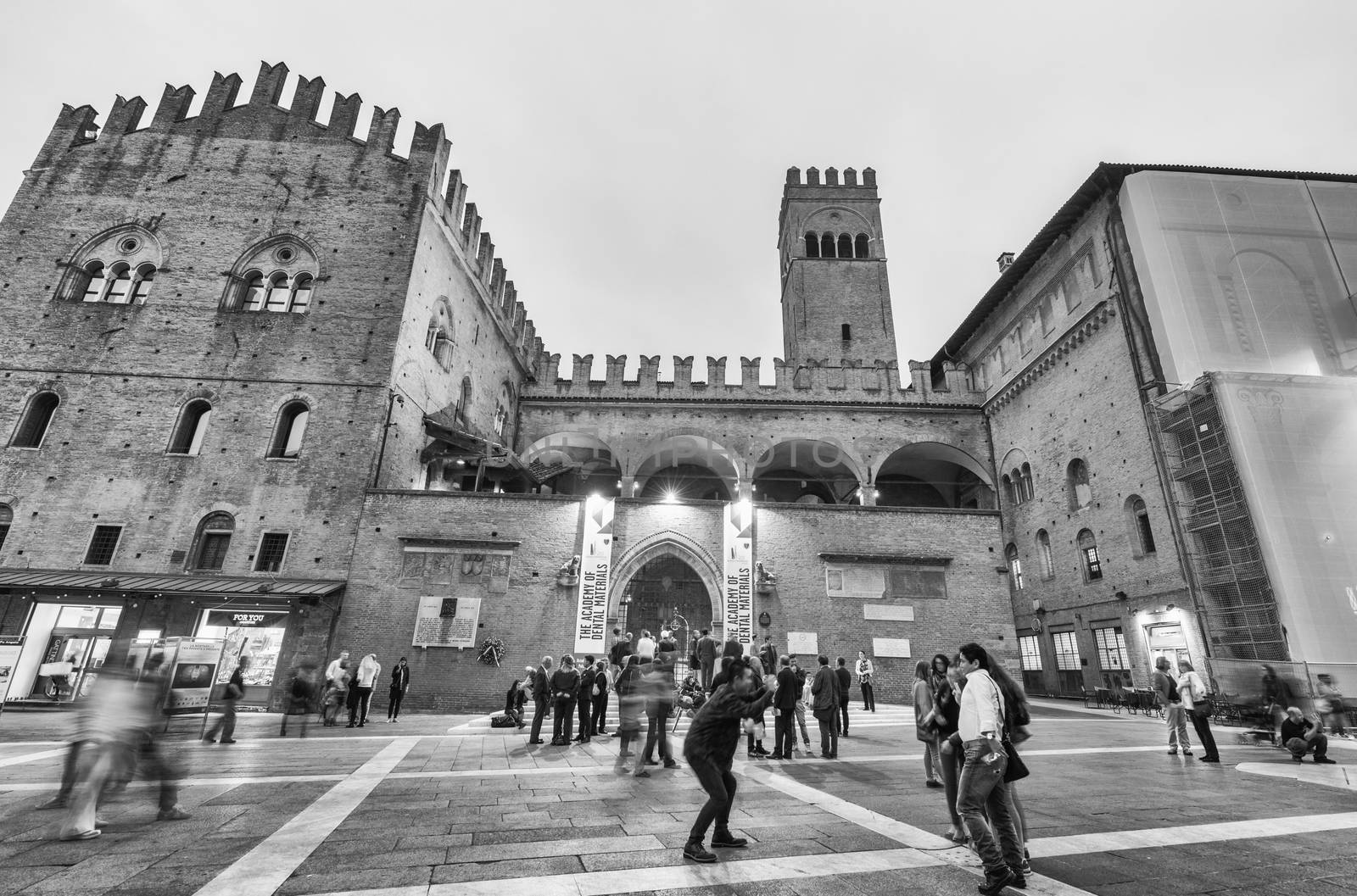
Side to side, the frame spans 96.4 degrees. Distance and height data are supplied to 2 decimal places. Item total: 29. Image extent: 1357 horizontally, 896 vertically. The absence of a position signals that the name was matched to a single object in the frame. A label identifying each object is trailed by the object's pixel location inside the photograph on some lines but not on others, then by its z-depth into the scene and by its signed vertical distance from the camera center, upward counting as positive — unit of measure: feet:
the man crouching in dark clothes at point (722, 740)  14.05 -1.76
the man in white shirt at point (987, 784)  11.60 -2.23
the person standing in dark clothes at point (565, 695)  31.83 -1.90
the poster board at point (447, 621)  52.60 +2.68
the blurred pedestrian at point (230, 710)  31.14 -3.02
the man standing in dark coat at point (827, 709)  28.66 -2.01
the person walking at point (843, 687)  33.08 -1.17
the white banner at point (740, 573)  56.65 +8.10
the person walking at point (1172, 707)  29.74 -1.51
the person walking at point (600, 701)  36.06 -2.45
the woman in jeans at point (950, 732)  14.85 -1.56
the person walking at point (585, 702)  33.35 -2.33
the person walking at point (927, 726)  19.80 -1.92
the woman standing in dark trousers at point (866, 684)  50.52 -1.46
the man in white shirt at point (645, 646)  40.73 +0.86
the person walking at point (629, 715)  26.03 -2.26
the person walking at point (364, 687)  39.88 -2.18
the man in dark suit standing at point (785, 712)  28.09 -2.15
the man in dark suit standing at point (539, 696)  32.04 -2.03
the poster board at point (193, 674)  41.50 -1.79
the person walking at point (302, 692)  34.50 -2.27
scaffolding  48.75 +11.98
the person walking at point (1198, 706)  27.81 -1.35
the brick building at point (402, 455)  52.60 +19.74
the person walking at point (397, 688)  43.32 -2.42
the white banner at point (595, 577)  54.65 +7.13
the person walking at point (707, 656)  41.57 +0.33
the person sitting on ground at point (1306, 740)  27.91 -2.70
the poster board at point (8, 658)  41.60 -1.07
